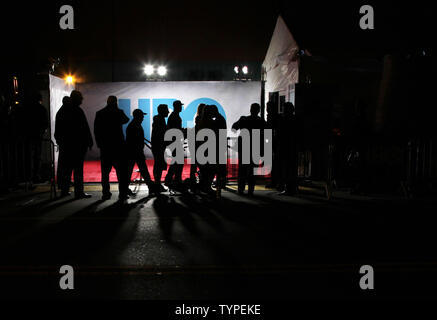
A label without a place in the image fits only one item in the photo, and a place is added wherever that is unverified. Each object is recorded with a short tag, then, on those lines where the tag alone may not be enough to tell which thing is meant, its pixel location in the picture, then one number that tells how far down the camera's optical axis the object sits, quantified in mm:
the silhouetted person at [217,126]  9019
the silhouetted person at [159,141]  9656
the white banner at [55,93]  12133
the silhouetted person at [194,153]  9273
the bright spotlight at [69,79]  14368
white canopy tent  11305
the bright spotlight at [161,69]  17406
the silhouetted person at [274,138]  9789
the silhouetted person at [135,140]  9179
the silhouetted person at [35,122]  10441
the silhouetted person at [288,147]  9445
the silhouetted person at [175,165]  9711
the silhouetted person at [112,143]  8656
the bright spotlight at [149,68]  17609
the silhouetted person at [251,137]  9242
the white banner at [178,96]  15352
